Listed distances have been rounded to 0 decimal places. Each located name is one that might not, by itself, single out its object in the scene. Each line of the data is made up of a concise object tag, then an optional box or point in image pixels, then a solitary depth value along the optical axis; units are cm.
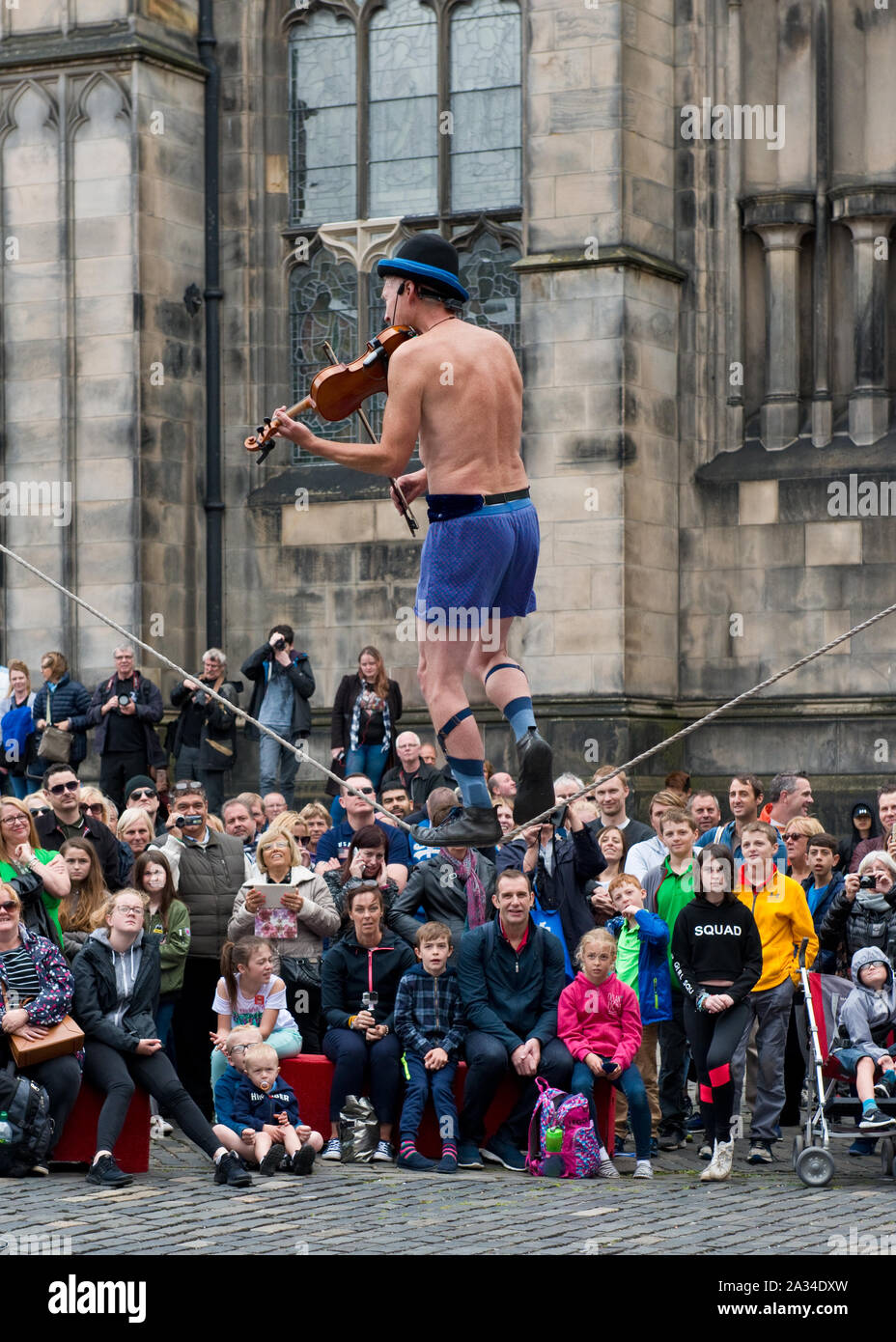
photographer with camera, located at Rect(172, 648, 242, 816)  1855
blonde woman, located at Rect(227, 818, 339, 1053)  1285
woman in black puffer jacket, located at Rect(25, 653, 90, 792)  1819
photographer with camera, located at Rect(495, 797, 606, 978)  1280
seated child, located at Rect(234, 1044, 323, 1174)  1191
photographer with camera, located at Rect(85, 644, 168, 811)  1795
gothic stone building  1889
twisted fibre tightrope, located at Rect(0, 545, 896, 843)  753
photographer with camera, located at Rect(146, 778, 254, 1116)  1309
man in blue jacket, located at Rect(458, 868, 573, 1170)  1216
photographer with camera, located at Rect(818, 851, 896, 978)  1240
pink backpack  1182
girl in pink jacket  1199
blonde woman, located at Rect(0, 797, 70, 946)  1217
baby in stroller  1188
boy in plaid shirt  1220
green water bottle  1184
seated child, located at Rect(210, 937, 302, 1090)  1229
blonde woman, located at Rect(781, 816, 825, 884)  1347
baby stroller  1139
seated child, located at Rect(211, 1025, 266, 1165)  1193
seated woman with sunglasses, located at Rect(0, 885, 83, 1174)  1170
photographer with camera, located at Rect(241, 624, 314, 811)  1834
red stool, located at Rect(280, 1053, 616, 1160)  1238
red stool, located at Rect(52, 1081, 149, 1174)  1184
